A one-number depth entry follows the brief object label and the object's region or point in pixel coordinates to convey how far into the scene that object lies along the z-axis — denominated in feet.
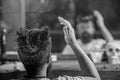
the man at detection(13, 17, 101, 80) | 7.56
